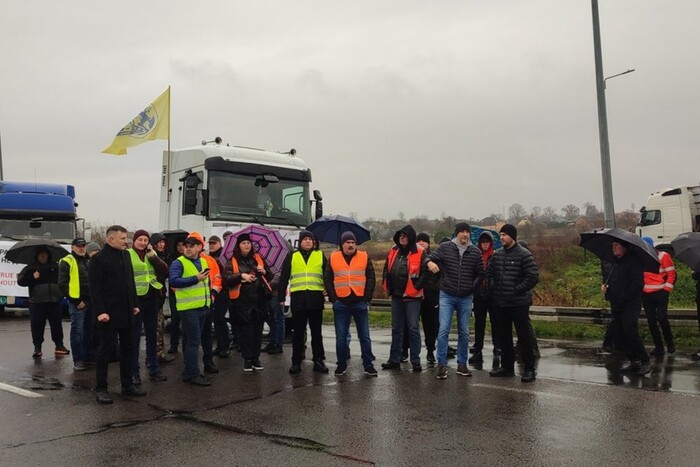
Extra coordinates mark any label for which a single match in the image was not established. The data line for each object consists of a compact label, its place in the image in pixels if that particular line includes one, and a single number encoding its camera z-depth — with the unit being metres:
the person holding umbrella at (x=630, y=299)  8.42
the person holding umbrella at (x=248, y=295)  9.05
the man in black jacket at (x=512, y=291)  8.23
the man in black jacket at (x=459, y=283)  8.53
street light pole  12.55
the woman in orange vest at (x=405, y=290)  8.88
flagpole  13.48
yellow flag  13.86
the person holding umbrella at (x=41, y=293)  10.30
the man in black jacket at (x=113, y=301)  7.22
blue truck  17.38
